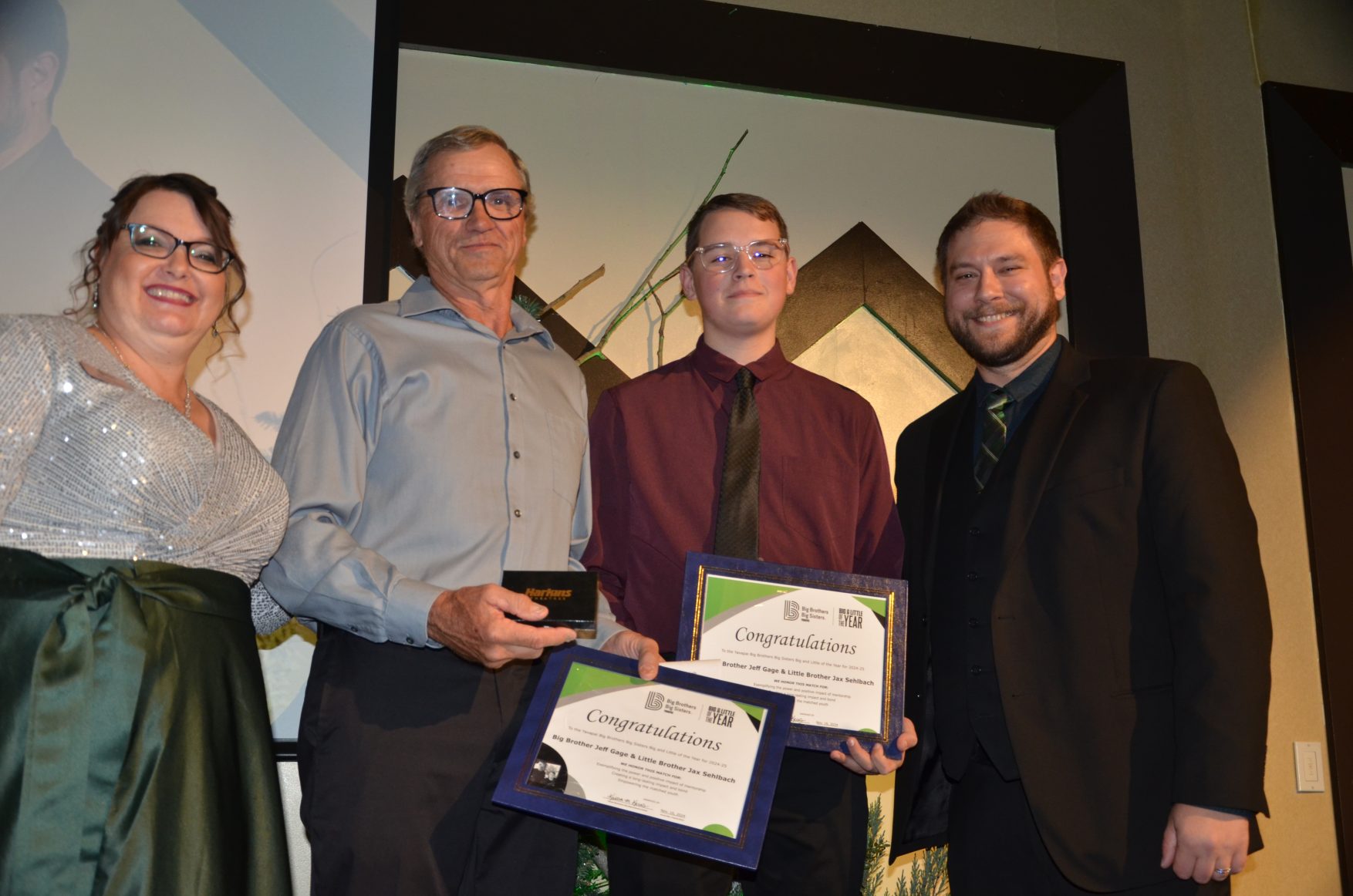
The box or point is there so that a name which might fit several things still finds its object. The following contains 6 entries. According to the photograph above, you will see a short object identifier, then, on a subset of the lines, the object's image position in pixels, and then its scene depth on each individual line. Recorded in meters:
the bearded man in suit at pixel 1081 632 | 2.06
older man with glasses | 1.92
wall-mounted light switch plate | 3.33
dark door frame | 3.37
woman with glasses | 1.67
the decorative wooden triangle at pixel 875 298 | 3.45
